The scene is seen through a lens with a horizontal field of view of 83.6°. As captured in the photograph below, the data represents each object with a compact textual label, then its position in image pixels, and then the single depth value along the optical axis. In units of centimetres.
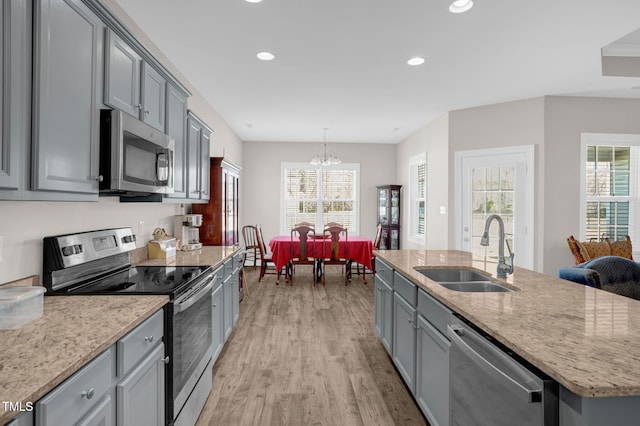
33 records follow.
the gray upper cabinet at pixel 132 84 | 182
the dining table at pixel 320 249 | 588
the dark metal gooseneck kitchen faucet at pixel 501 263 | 220
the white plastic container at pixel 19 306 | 128
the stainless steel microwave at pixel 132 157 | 175
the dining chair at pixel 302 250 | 580
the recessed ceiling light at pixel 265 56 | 334
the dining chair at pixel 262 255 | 608
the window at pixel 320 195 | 784
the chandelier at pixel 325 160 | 644
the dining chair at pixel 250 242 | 721
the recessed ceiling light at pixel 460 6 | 247
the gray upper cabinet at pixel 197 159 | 317
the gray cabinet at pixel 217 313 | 271
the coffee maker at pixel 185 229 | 353
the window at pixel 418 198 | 644
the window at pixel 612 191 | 477
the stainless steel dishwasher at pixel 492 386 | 104
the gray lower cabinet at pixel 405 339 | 226
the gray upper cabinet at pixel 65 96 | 130
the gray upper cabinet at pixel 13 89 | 116
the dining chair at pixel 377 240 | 646
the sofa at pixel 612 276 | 253
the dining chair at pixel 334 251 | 592
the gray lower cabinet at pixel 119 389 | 98
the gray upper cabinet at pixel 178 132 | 268
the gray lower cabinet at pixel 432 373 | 177
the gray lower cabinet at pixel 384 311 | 286
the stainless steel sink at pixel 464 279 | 223
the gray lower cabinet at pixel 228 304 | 310
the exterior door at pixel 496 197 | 483
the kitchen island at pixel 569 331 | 92
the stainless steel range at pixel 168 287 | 178
